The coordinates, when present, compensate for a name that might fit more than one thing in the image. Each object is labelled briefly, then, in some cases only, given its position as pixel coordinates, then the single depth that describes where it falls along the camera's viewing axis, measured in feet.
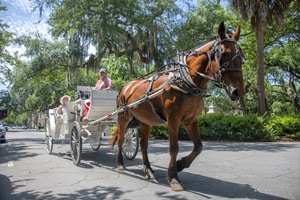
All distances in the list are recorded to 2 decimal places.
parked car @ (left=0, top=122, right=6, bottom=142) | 60.27
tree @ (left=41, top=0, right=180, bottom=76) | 48.98
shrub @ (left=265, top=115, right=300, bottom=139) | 47.57
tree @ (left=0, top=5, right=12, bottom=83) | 62.02
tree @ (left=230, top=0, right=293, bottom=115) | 51.75
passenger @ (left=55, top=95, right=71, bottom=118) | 29.99
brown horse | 14.38
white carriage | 25.21
